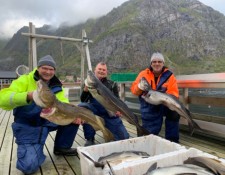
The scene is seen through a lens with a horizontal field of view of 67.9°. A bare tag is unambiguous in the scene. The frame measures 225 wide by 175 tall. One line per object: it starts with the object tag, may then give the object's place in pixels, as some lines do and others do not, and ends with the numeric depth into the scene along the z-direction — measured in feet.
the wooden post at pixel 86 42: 27.08
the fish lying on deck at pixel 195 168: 4.17
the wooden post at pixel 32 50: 23.02
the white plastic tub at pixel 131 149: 4.65
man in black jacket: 8.87
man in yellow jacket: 6.47
